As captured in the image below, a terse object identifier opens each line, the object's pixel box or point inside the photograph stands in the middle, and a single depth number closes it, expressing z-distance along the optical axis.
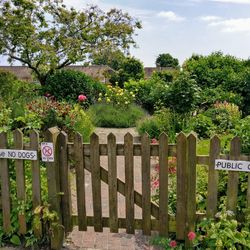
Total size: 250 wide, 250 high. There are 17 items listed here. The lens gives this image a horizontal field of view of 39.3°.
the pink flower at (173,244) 3.35
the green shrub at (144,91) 13.88
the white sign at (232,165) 3.14
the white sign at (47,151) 3.29
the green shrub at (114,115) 10.86
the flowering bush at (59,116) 6.68
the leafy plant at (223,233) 3.03
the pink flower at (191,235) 3.23
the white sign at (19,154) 3.37
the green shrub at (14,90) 9.52
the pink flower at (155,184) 4.54
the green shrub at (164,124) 8.26
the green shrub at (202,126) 8.04
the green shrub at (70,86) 12.99
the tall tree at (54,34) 13.76
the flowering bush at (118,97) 12.39
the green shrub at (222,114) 8.13
